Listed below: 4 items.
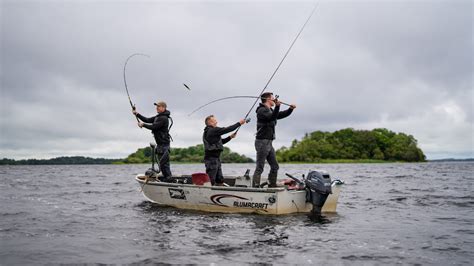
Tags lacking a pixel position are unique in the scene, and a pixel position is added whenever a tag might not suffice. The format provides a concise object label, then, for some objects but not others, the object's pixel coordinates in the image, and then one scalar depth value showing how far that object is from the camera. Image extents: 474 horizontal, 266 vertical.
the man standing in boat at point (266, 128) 10.44
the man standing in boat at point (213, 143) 11.10
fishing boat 10.19
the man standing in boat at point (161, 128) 11.86
